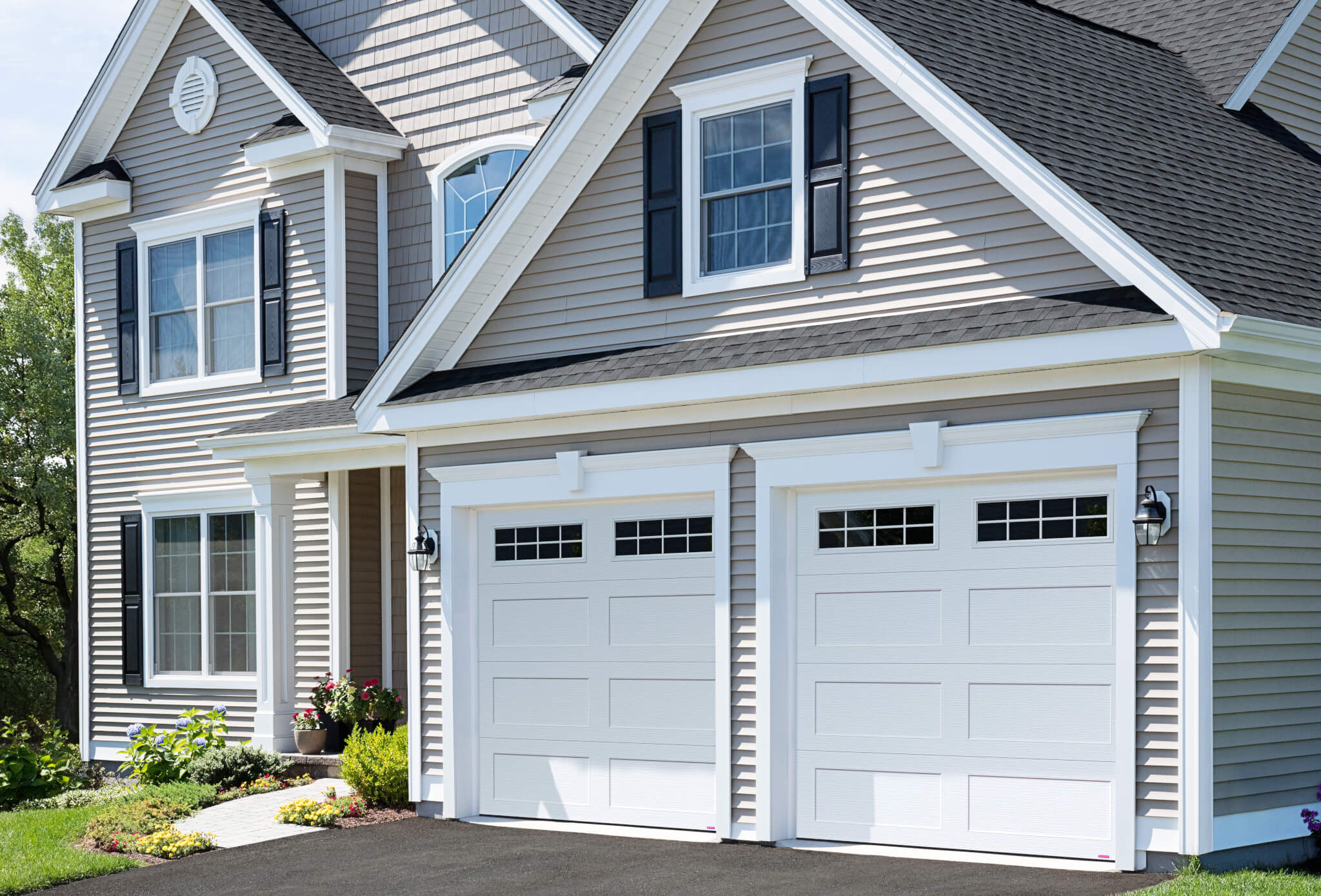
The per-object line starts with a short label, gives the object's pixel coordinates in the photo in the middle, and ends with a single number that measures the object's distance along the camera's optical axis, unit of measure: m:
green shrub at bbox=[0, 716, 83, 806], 15.87
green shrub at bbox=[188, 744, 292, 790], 14.91
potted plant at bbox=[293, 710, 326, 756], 15.47
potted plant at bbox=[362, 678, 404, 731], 15.40
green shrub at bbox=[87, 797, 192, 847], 12.60
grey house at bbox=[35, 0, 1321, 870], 9.46
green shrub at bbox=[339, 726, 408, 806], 13.26
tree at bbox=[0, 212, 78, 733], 31.64
